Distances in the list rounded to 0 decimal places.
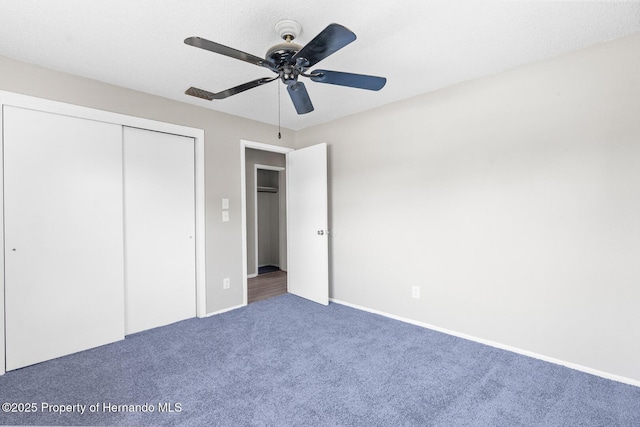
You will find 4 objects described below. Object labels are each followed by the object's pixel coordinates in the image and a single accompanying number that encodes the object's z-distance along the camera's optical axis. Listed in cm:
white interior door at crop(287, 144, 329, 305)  364
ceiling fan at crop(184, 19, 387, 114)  138
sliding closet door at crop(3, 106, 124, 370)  224
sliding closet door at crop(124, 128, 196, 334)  284
